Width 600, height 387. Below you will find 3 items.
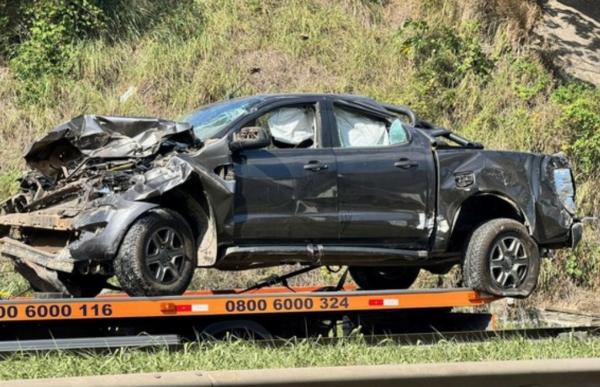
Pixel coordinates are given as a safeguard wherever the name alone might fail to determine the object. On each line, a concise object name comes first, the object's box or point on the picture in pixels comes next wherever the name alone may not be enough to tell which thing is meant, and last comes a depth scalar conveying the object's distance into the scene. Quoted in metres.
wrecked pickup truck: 16.34
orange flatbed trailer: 14.95
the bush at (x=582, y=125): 31.84
